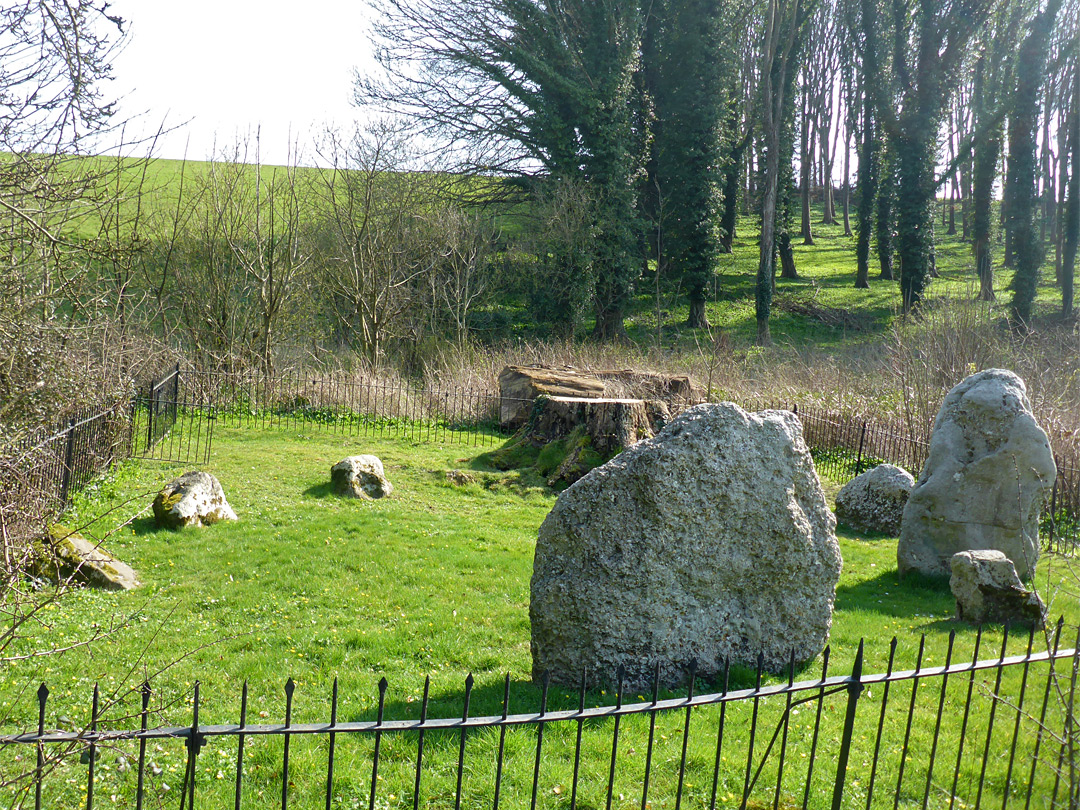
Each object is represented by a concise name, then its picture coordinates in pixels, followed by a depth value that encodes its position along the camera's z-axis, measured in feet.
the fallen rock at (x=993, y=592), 22.38
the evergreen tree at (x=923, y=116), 96.07
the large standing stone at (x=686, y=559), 16.96
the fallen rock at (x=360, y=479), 36.63
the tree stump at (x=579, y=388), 53.42
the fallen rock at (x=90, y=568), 23.47
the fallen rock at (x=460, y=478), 39.63
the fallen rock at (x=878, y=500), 36.42
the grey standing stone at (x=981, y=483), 27.20
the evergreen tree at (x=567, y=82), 91.97
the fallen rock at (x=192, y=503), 30.25
